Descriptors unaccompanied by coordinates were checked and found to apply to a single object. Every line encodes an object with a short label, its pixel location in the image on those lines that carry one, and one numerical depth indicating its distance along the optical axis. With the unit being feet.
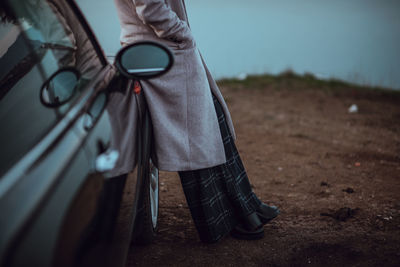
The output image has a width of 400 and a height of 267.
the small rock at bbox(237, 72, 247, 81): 28.30
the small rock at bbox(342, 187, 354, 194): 11.37
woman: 6.69
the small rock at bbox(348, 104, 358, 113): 21.12
